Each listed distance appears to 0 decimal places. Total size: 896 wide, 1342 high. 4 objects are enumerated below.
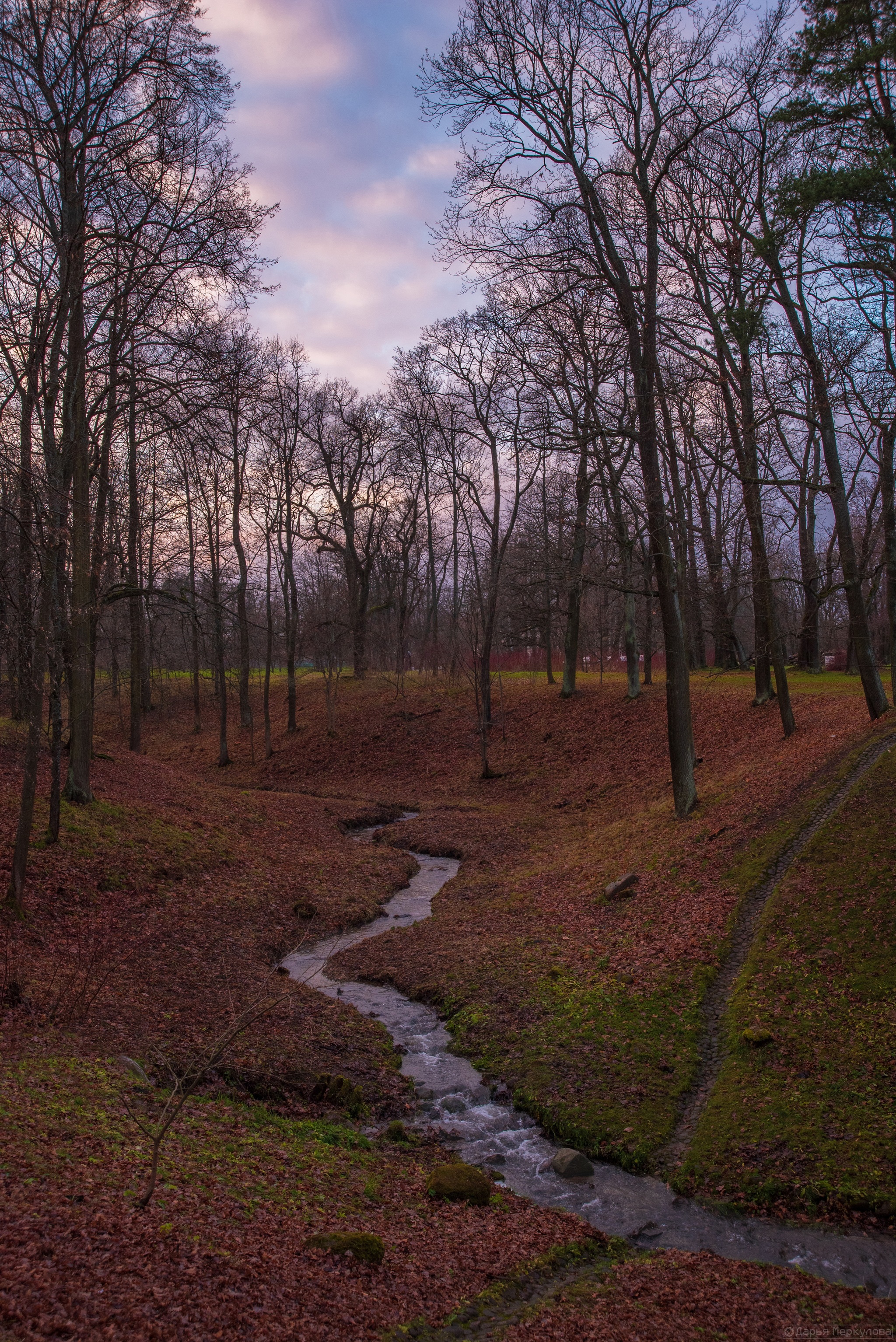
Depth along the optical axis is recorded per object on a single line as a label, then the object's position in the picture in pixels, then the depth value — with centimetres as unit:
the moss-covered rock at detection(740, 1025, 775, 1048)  777
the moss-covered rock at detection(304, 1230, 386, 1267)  480
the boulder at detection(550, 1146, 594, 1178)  662
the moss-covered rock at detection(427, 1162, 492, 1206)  602
